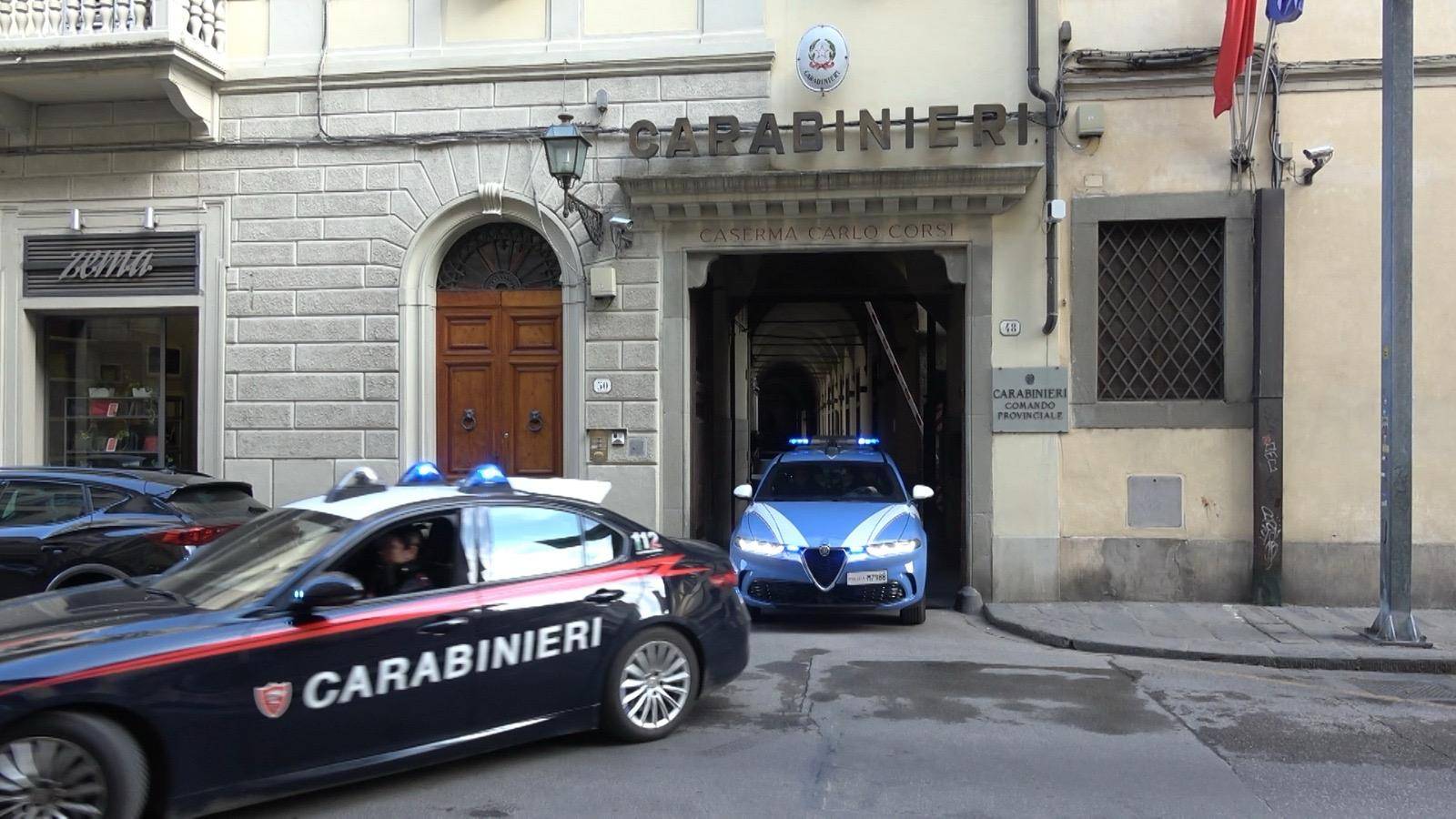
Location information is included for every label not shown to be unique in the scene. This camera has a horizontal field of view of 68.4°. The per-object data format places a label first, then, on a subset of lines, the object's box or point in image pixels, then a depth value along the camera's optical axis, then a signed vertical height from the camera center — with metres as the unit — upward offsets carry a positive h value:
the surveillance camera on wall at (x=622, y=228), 11.45 +1.96
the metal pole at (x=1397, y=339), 8.72 +0.59
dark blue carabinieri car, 4.11 -1.07
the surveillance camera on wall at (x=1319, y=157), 10.39 +2.49
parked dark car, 8.03 -0.89
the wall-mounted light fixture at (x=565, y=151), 10.45 +2.54
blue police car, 9.11 -1.20
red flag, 10.07 +3.46
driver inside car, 5.07 -0.75
